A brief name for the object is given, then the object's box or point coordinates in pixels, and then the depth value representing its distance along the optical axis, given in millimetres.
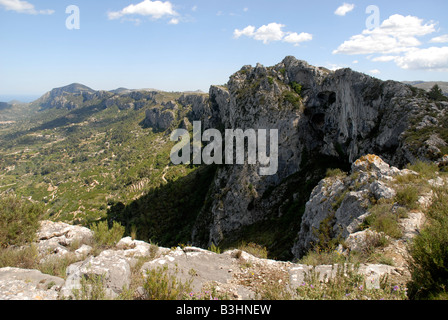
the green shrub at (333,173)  20516
